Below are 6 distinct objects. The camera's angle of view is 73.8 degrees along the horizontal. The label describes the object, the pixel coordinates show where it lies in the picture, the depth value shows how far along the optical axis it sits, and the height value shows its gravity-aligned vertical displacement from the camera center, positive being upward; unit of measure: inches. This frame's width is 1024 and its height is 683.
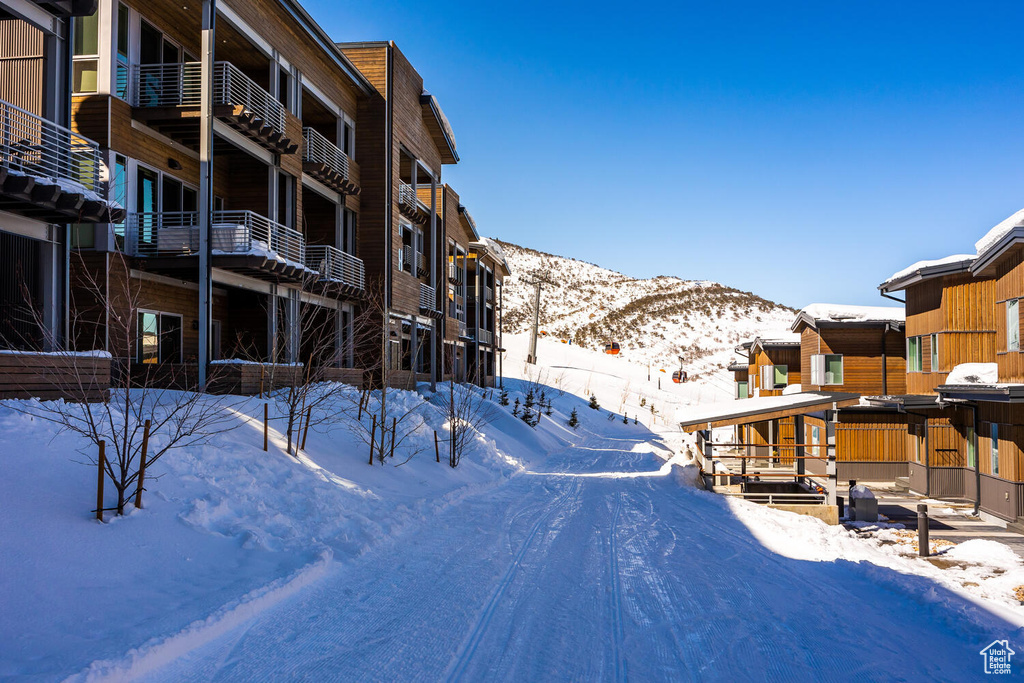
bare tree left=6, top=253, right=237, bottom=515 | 348.2 -27.3
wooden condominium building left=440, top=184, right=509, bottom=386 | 1562.5 +191.0
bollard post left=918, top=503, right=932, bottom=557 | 511.5 -129.3
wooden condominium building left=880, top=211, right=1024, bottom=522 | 673.6 -10.9
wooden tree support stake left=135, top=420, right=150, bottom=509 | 318.7 -57.6
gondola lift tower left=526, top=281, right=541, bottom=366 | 2762.8 +56.8
